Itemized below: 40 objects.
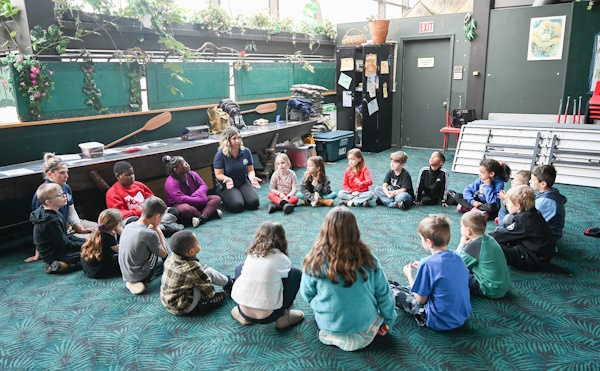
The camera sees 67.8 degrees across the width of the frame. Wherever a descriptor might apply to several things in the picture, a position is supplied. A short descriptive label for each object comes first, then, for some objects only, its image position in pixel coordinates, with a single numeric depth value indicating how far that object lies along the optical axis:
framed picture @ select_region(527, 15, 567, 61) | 7.21
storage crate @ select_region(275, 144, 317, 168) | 7.49
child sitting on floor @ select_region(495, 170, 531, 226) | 4.12
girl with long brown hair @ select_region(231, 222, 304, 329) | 2.61
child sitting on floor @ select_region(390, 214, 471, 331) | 2.57
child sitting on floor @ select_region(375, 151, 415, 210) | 5.19
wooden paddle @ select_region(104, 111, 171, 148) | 5.54
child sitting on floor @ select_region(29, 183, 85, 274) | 3.60
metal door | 8.45
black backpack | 6.52
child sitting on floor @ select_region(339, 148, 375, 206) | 5.33
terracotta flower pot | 8.22
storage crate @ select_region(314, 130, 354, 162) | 7.85
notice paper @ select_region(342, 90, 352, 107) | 8.76
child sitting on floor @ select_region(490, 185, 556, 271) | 3.45
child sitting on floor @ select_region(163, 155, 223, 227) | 4.80
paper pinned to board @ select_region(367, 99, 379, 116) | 8.47
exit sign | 8.34
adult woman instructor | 5.29
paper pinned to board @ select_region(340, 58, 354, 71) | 8.63
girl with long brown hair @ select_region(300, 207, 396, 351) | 2.39
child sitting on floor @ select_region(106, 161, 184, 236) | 4.34
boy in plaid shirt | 2.86
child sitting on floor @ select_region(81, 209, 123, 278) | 3.38
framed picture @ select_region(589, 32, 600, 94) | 6.91
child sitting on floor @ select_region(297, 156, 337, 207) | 5.35
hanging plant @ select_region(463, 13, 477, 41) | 7.80
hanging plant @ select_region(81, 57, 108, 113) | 4.93
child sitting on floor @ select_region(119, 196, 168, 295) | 3.23
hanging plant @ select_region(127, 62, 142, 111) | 5.39
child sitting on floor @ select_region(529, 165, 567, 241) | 3.85
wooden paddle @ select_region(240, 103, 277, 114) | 7.45
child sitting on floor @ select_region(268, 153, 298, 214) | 5.27
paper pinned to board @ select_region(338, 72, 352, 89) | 8.74
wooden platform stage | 4.03
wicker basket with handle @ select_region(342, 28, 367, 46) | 8.56
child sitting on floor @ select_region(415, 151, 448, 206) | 5.30
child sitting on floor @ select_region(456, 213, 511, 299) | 2.92
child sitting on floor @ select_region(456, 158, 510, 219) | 4.76
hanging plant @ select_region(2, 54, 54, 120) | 4.34
